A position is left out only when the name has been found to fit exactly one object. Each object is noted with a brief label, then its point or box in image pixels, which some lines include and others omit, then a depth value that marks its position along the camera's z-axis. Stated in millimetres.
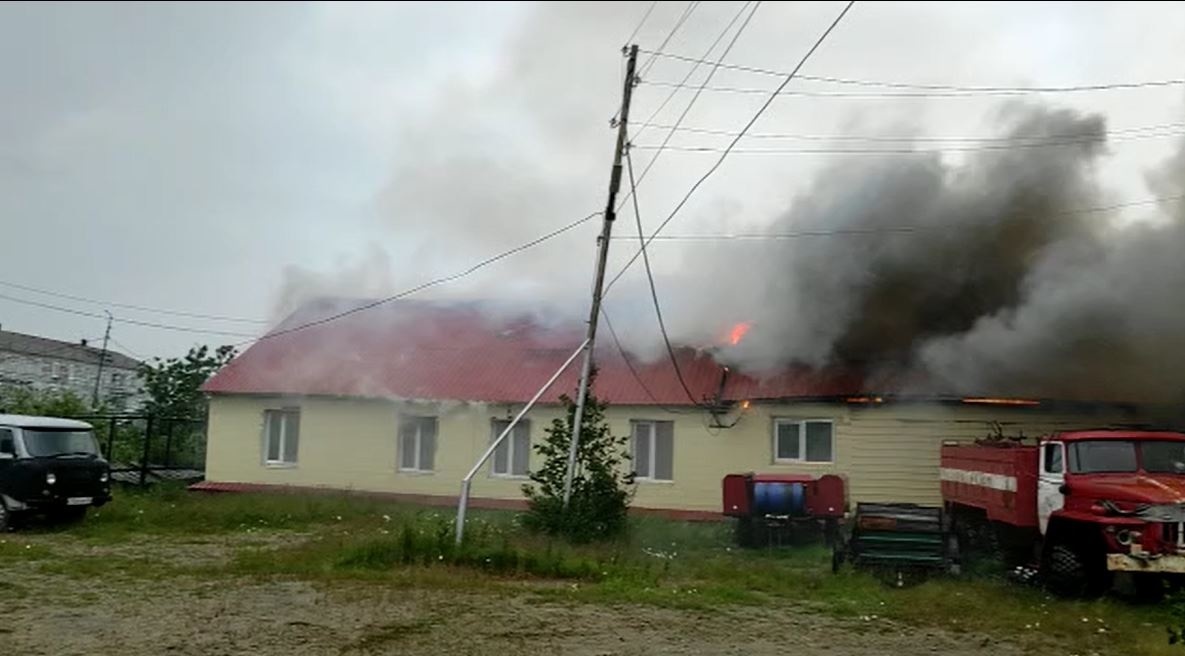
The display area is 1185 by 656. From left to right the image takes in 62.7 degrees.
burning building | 18844
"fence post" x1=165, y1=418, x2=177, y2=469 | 25120
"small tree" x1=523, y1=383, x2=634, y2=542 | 15430
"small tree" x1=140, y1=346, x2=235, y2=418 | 31391
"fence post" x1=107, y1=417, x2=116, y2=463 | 23023
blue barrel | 16594
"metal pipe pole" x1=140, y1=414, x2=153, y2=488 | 22078
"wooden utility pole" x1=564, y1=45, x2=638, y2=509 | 15727
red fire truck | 11070
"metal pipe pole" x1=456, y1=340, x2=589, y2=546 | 13720
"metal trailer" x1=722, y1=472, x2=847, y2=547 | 16594
